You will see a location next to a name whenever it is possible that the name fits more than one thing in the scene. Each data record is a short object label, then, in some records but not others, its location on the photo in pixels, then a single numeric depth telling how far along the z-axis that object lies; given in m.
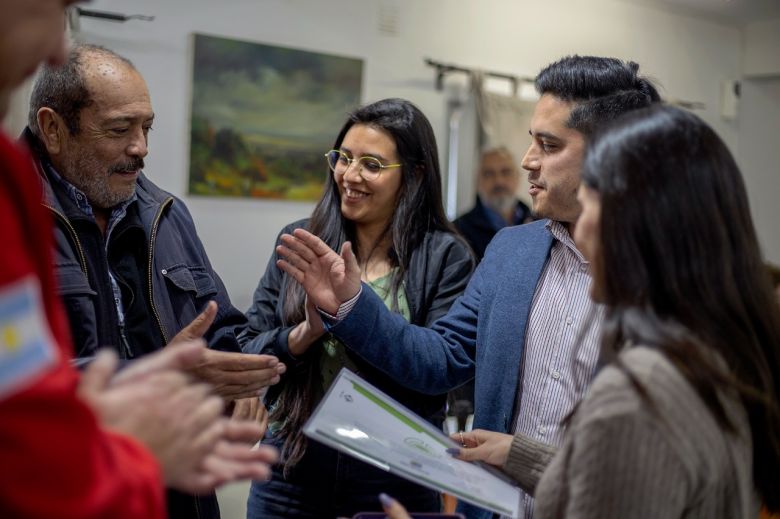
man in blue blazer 1.78
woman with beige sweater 1.03
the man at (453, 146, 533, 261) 5.35
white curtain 5.72
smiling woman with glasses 2.13
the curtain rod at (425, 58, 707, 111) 5.54
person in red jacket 0.69
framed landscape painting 4.63
